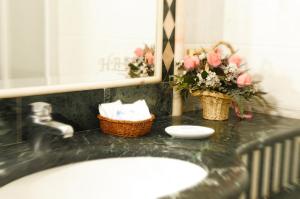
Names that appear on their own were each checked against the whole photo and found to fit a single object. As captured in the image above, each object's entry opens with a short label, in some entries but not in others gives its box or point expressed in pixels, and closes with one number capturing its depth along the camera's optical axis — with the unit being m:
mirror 1.08
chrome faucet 1.03
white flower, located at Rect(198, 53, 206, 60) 1.43
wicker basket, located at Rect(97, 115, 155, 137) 1.19
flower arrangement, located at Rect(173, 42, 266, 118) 1.39
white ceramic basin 0.97
